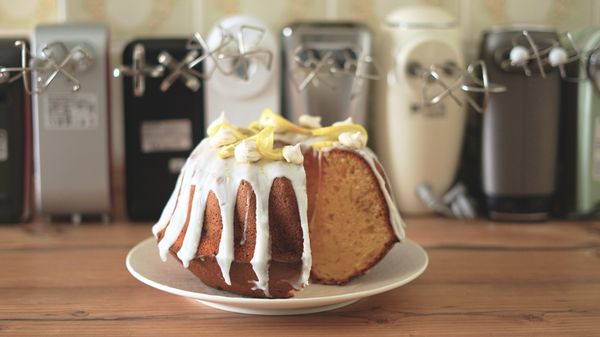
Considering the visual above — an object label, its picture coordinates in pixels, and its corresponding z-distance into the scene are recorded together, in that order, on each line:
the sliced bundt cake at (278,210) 0.77
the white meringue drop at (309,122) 0.91
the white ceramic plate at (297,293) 0.76
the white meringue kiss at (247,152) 0.78
